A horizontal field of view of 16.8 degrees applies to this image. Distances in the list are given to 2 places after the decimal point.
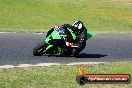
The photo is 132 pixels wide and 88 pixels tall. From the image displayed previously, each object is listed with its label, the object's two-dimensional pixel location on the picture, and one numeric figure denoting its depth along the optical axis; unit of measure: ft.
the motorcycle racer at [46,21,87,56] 53.36
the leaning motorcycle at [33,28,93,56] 53.42
